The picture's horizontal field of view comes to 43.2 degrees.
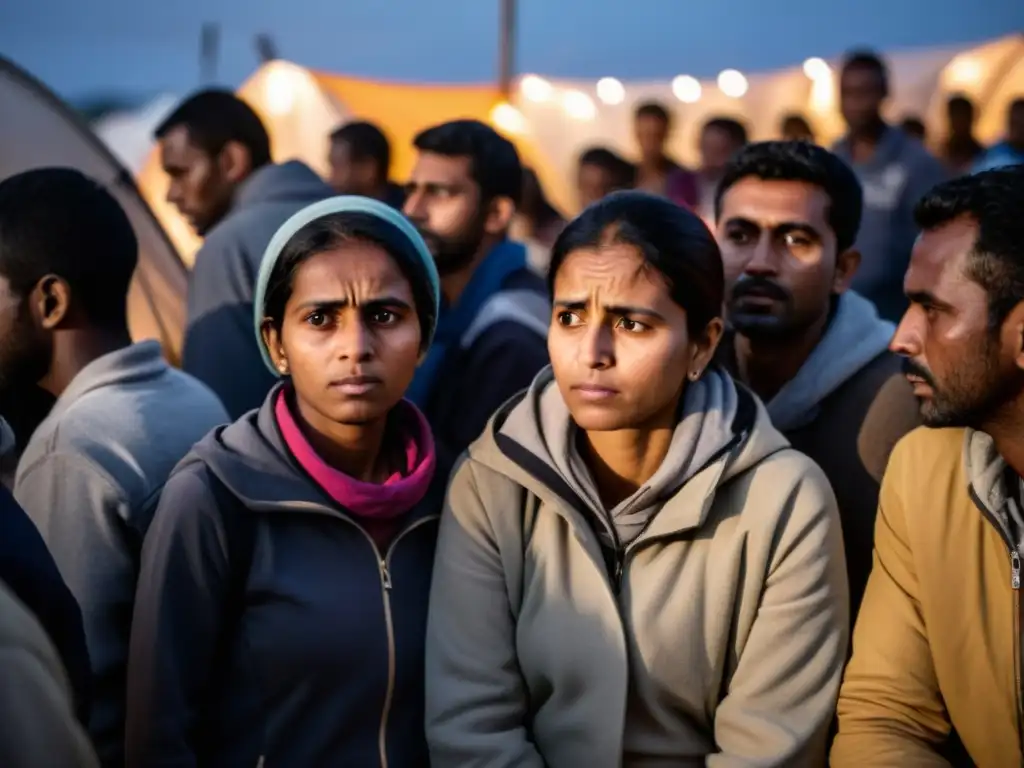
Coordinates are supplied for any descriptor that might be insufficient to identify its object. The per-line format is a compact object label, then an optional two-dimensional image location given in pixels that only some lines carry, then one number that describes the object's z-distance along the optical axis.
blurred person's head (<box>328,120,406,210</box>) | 7.21
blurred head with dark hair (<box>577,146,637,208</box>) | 7.99
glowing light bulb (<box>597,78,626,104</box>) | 13.27
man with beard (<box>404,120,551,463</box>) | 3.46
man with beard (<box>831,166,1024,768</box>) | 2.48
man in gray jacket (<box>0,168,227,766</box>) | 2.52
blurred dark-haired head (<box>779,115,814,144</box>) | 9.02
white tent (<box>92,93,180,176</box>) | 12.62
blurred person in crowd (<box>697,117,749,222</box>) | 8.15
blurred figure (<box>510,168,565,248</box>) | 8.90
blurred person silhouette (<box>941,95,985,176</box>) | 8.95
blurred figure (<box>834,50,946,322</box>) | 5.89
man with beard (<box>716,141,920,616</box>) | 2.99
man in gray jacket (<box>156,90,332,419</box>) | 3.88
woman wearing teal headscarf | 2.32
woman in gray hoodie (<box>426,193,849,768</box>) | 2.49
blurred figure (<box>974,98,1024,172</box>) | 7.26
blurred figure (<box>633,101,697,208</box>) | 9.02
